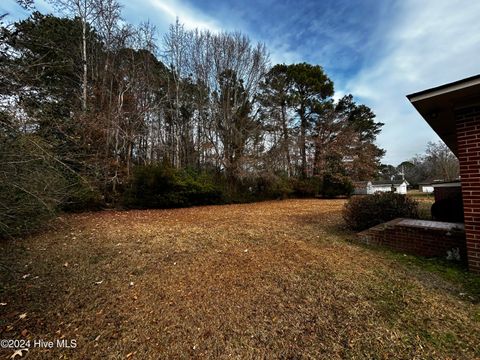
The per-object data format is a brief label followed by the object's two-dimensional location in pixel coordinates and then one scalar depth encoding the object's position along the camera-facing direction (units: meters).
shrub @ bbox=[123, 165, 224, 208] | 9.81
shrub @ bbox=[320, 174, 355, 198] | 17.08
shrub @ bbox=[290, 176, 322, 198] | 16.39
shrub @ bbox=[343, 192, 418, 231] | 4.93
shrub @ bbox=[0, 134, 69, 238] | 2.16
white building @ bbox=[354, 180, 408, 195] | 25.00
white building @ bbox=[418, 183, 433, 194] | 32.45
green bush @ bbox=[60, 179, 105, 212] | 8.50
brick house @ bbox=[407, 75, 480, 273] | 2.95
